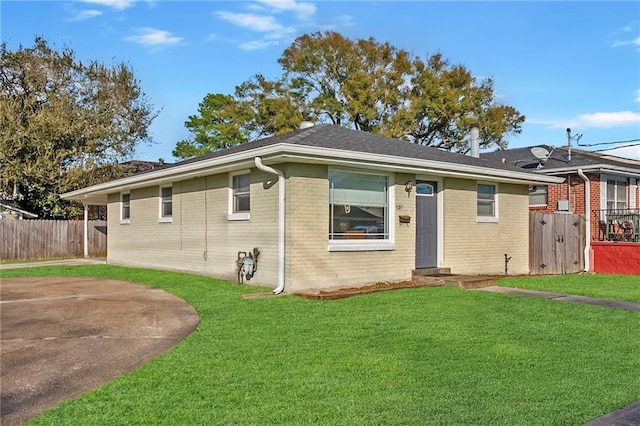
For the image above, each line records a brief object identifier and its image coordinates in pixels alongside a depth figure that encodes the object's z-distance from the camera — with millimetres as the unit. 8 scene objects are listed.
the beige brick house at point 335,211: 10805
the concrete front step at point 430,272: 12594
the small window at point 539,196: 18953
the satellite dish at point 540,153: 18812
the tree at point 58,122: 24828
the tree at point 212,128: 33750
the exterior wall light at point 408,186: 12477
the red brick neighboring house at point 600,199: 16516
